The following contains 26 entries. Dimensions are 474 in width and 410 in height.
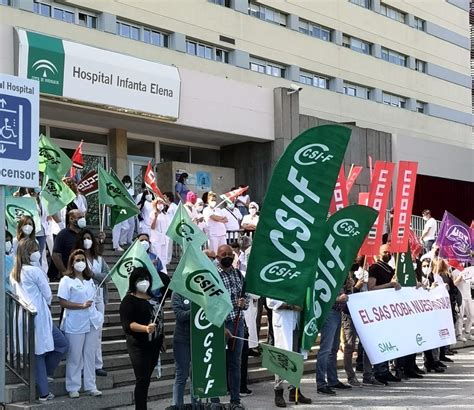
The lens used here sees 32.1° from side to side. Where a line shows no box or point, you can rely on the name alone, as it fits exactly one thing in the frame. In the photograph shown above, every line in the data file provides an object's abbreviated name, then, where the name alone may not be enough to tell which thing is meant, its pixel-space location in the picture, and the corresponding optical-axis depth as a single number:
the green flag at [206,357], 8.33
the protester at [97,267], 10.05
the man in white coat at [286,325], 9.90
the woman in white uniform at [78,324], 9.27
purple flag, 15.12
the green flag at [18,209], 11.61
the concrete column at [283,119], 26.05
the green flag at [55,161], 13.82
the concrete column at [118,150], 23.86
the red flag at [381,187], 13.35
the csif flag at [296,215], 8.13
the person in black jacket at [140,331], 8.46
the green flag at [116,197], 14.30
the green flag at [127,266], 9.34
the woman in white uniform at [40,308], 8.94
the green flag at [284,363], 8.10
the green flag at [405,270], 12.85
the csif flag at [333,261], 9.43
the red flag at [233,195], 18.93
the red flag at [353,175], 19.80
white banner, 11.41
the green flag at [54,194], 13.38
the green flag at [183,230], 9.71
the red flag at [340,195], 15.05
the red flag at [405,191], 13.41
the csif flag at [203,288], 7.98
